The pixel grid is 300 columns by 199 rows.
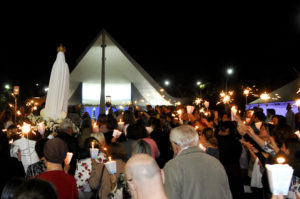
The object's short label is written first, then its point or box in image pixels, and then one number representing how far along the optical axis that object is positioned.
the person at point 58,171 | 3.23
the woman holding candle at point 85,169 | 4.75
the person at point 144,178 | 2.13
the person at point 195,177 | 3.21
